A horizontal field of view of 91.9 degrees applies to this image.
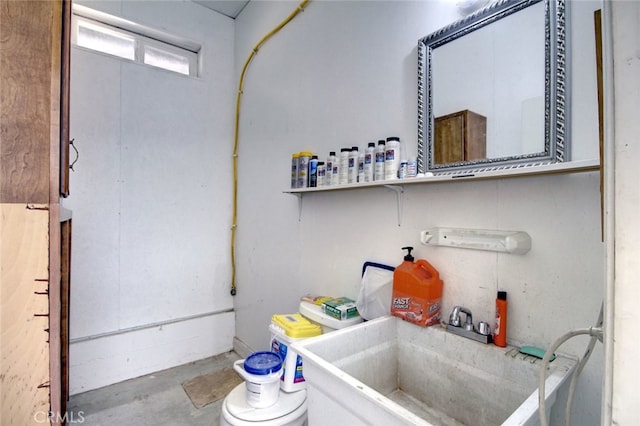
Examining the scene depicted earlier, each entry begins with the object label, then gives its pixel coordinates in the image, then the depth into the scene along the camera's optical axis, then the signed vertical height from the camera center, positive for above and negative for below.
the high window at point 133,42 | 2.29 +1.39
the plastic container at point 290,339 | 1.41 -0.61
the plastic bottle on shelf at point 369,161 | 1.45 +0.25
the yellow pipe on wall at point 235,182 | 2.75 +0.30
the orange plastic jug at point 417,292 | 1.21 -0.31
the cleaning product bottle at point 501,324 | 1.06 -0.37
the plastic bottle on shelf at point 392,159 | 1.37 +0.25
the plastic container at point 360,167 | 1.49 +0.23
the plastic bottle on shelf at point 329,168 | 1.65 +0.25
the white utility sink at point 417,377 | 0.81 -0.53
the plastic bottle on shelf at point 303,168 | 1.83 +0.28
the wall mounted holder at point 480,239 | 1.04 -0.09
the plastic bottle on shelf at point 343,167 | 1.56 +0.25
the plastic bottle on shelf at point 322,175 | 1.69 +0.22
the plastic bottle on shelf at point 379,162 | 1.41 +0.24
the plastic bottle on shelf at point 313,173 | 1.76 +0.24
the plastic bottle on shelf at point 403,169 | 1.33 +0.20
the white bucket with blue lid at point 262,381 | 1.29 -0.70
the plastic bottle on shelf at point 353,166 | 1.52 +0.24
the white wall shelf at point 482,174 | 0.86 +0.14
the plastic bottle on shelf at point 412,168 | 1.32 +0.20
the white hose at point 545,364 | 0.57 -0.28
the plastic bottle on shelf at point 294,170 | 1.89 +0.27
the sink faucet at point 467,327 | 1.09 -0.41
